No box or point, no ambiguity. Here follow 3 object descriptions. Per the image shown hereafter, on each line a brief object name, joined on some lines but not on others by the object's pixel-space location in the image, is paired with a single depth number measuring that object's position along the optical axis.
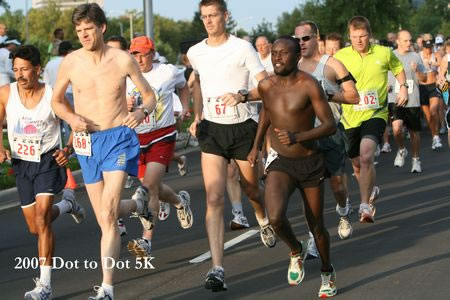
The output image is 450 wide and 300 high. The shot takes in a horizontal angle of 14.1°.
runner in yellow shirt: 18.53
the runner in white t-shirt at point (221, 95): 14.01
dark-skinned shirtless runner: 12.45
